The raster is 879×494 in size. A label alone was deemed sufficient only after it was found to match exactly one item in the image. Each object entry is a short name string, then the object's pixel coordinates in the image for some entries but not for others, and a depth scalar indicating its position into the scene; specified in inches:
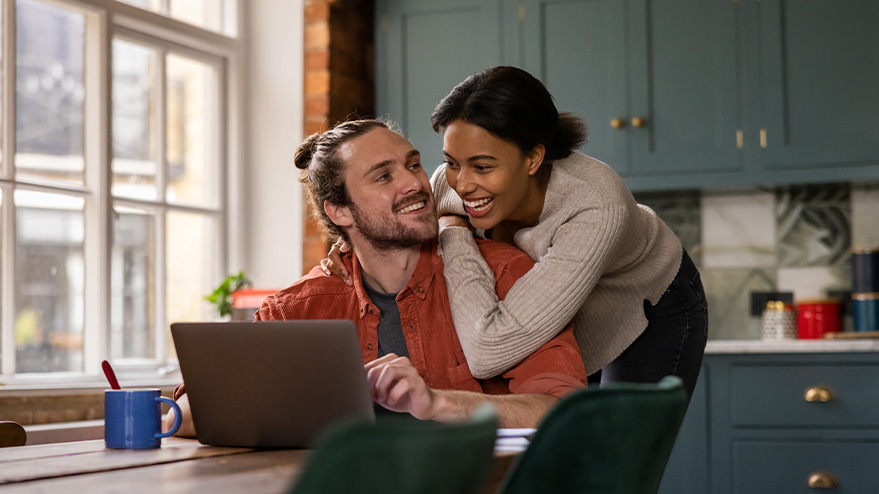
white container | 145.4
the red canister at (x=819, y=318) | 144.0
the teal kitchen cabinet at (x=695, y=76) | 137.2
